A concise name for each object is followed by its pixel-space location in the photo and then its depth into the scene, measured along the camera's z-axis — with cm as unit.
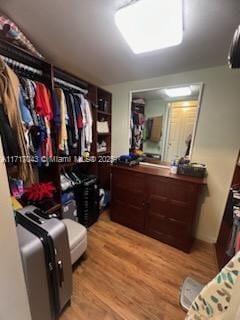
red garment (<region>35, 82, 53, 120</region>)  130
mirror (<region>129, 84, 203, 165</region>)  183
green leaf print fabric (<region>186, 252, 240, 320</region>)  47
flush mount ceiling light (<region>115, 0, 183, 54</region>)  91
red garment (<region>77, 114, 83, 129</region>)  168
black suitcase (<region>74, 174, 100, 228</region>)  194
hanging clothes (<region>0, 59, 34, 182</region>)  104
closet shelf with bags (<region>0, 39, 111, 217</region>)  109
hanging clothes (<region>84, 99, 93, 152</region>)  183
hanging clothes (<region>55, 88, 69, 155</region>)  149
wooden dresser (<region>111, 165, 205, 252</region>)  161
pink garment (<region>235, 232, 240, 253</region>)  104
